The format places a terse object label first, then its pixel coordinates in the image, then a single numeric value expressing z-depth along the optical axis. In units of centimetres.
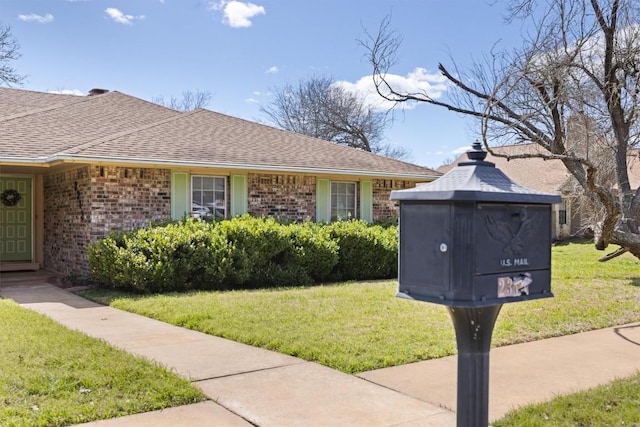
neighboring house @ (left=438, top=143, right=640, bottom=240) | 2480
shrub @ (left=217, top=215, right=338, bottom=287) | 1138
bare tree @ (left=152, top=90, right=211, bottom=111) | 4365
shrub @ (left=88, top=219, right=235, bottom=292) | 1018
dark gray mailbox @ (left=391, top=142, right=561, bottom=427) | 270
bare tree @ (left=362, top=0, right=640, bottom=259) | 986
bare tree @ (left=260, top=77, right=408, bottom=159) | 3656
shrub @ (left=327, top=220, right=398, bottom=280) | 1299
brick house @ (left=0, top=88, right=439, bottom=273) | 1167
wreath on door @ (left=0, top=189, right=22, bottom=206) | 1366
